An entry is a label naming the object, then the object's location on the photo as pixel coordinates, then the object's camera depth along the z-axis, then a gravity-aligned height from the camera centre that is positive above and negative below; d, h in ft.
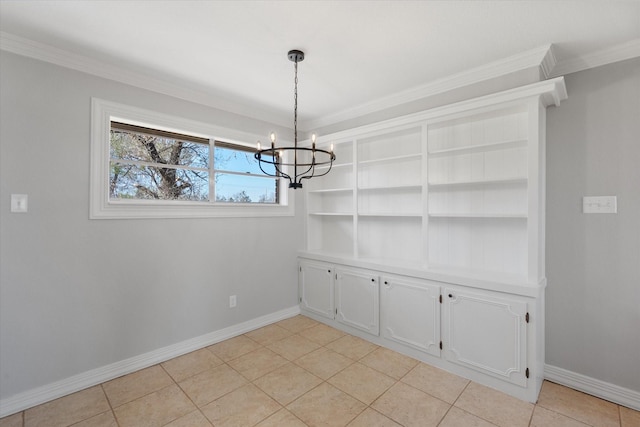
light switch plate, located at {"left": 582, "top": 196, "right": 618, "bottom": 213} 7.02 +0.26
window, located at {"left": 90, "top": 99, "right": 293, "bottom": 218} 7.89 +1.47
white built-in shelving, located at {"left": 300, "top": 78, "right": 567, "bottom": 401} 7.09 -0.90
